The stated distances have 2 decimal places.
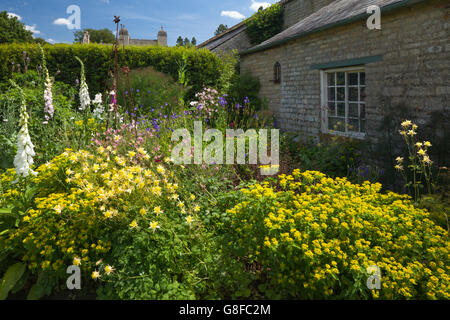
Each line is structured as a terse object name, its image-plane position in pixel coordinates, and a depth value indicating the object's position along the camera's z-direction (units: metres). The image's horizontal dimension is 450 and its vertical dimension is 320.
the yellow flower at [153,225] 2.47
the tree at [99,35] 45.31
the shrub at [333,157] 6.25
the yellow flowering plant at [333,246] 2.34
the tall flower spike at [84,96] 4.75
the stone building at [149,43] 33.33
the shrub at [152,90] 9.23
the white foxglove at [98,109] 5.50
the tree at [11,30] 28.03
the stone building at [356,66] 5.16
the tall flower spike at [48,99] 5.02
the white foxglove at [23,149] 3.19
